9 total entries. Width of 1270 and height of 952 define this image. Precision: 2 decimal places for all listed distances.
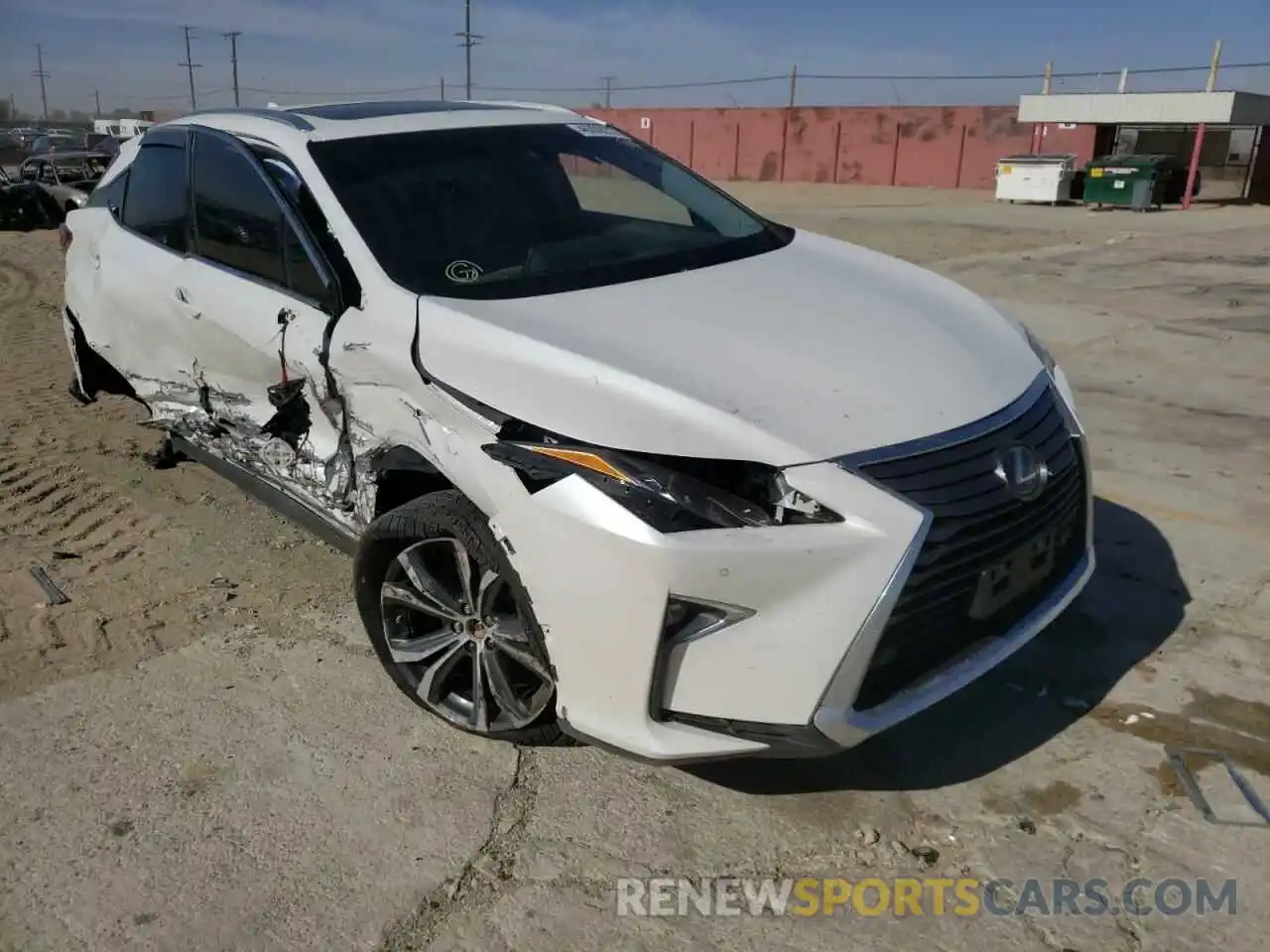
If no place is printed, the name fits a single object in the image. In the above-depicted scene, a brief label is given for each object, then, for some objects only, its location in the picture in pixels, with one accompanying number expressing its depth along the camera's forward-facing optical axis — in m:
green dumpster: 22.53
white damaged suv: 2.30
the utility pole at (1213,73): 29.06
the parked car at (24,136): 39.84
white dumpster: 24.17
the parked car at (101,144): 21.12
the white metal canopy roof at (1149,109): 22.81
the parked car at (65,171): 18.23
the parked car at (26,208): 17.50
